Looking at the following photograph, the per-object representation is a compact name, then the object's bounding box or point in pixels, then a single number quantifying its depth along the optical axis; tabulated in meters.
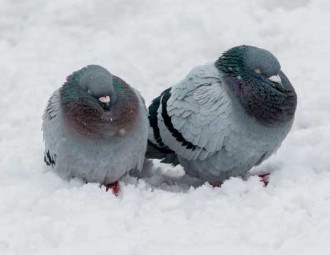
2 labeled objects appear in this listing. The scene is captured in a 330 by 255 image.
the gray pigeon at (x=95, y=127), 10.95
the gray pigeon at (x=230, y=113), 11.30
